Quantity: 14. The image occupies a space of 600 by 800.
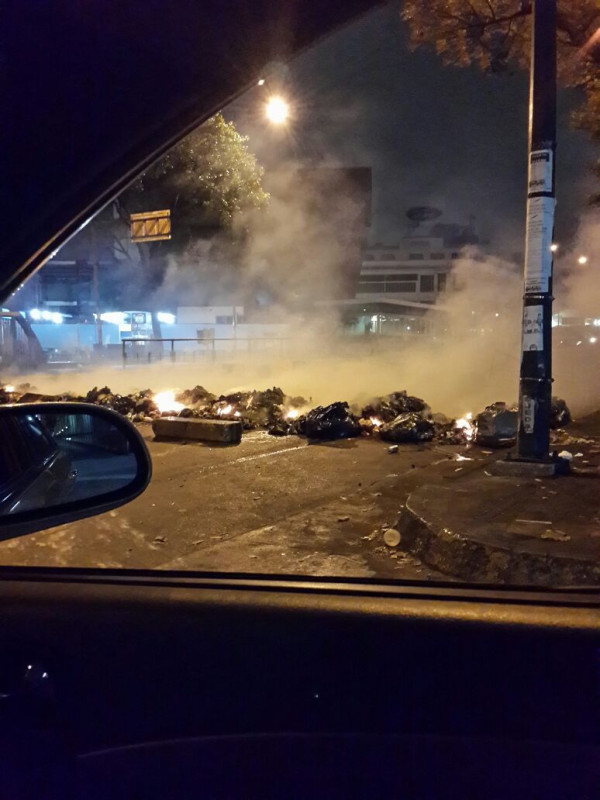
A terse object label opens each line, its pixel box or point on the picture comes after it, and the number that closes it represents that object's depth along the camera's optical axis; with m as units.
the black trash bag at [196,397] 12.23
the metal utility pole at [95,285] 23.49
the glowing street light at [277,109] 14.40
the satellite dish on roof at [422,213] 60.22
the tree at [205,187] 19.39
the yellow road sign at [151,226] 17.31
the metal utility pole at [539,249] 5.84
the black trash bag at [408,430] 9.42
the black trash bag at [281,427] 10.25
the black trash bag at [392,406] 10.30
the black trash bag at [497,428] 8.93
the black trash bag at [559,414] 9.81
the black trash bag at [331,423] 9.72
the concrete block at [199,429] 9.57
